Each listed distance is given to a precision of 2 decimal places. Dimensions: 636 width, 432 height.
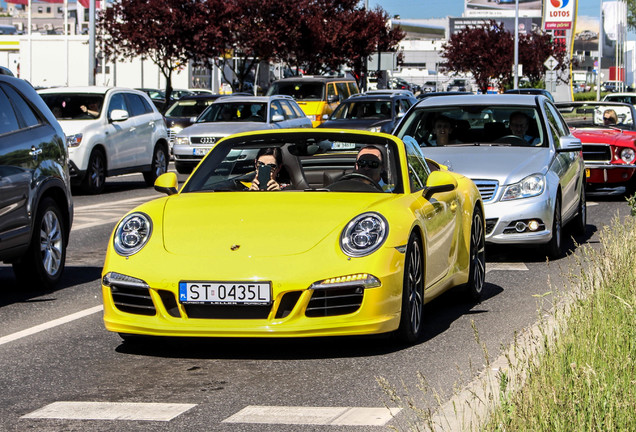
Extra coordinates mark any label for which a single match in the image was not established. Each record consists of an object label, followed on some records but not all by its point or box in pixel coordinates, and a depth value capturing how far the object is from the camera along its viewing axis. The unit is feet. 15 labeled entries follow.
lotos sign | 314.14
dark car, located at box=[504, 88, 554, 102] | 112.52
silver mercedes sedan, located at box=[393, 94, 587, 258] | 39.14
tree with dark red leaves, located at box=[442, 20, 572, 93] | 272.92
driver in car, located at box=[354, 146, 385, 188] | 27.32
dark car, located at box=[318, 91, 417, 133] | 97.40
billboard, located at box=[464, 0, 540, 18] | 558.69
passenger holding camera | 27.71
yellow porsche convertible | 22.74
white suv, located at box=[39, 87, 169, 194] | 69.62
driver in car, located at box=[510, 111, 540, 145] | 43.68
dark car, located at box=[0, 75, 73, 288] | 31.50
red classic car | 65.31
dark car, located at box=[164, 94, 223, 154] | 109.19
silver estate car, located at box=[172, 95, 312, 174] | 85.76
